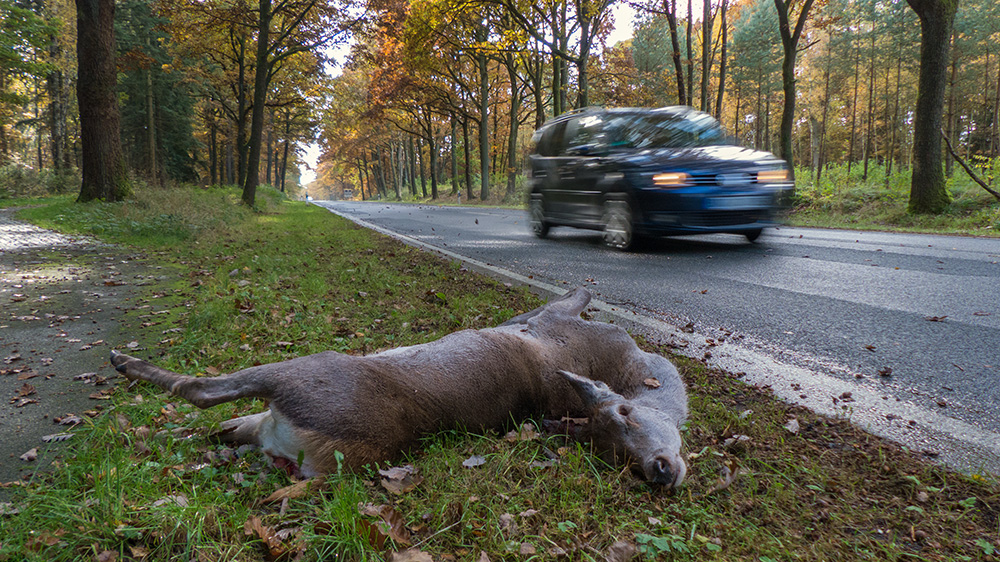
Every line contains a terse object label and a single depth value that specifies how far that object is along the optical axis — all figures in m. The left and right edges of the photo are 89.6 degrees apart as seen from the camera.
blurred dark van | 7.27
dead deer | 1.87
